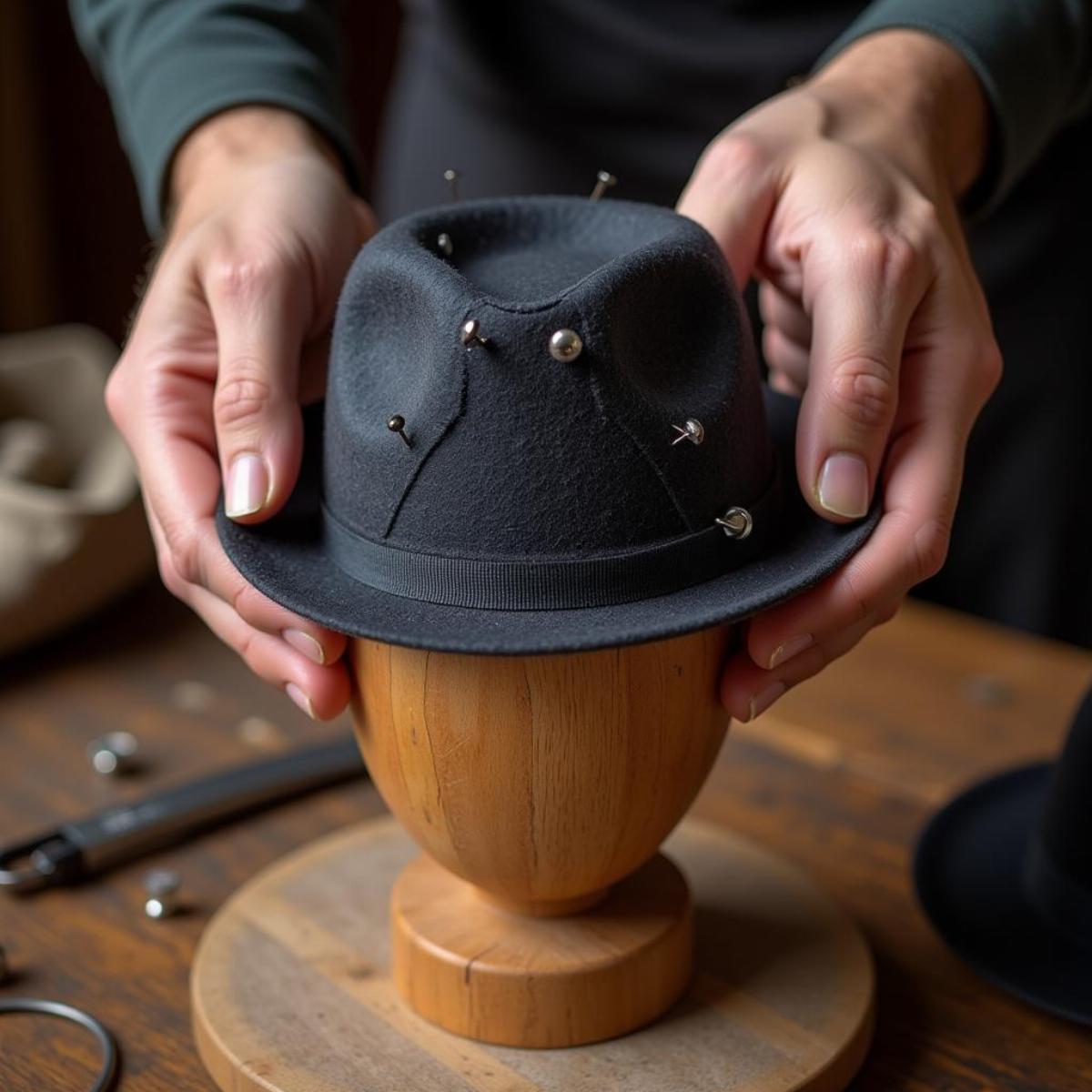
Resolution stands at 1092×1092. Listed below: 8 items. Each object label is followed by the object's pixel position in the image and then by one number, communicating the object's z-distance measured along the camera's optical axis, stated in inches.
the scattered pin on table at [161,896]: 34.0
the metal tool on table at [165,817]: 35.0
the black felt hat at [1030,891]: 31.4
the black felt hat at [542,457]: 24.3
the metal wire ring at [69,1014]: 29.5
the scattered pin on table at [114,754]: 40.0
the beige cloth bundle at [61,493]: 44.0
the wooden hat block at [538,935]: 26.2
